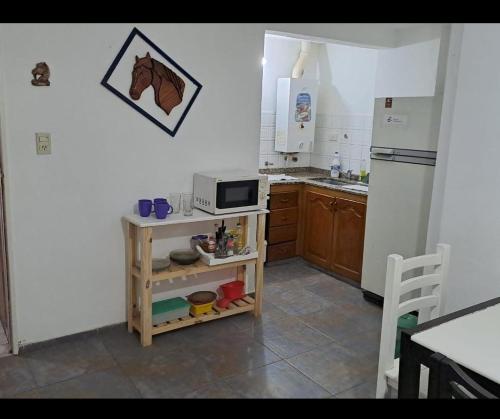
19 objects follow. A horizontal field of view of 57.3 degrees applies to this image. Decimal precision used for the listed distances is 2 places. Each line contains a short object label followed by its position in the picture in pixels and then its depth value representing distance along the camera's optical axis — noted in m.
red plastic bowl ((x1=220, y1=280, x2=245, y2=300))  3.05
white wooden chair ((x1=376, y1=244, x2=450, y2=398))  1.65
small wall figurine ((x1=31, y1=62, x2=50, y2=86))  2.28
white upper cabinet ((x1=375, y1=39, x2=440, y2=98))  2.89
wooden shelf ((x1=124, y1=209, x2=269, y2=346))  2.52
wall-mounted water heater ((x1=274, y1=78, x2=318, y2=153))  4.22
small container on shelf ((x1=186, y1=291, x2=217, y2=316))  2.85
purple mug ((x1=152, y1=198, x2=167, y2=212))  2.63
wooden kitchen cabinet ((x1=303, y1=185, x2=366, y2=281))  3.58
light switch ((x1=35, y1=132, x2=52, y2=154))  2.35
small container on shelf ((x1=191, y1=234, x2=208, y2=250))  2.87
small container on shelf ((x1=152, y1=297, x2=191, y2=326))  2.72
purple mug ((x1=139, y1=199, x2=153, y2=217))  2.60
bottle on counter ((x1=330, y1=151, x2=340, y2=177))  4.30
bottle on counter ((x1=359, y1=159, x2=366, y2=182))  4.05
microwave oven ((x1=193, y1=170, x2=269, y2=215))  2.71
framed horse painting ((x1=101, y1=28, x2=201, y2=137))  2.53
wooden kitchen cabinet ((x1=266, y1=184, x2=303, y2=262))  3.96
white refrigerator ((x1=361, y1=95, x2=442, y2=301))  2.91
